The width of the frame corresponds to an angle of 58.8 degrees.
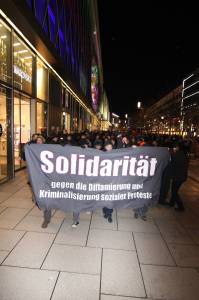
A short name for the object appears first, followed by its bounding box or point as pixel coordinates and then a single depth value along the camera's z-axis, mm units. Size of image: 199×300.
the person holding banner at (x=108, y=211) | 4248
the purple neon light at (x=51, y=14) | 9934
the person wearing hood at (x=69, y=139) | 8602
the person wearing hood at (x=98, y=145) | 5066
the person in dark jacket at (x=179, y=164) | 4656
